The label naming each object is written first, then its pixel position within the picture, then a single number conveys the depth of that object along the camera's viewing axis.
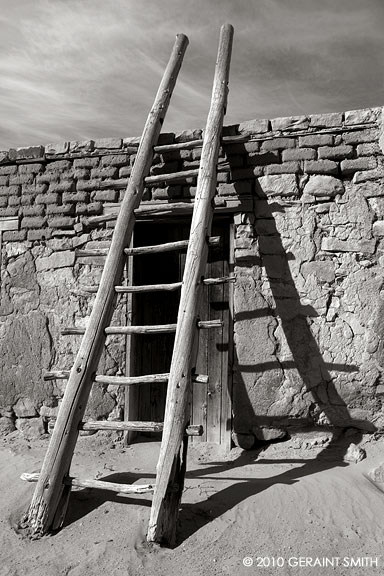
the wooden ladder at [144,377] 2.49
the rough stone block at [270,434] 3.49
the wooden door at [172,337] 3.73
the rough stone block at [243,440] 3.54
